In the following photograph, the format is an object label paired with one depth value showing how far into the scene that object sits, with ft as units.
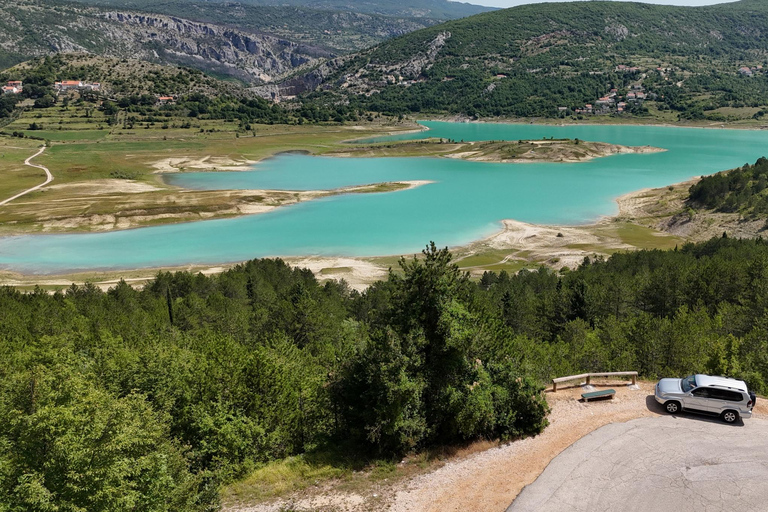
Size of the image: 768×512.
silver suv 62.18
